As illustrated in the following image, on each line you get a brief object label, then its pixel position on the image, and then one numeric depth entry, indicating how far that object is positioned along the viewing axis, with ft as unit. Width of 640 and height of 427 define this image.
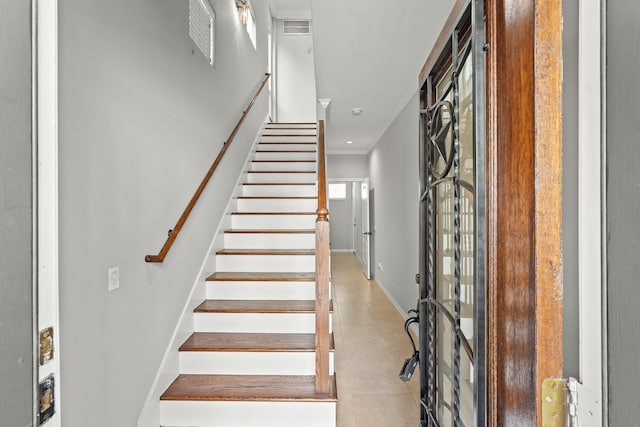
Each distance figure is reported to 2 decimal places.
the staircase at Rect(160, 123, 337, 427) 6.03
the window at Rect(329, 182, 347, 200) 34.65
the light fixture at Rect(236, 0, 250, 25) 12.42
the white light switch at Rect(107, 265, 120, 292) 4.85
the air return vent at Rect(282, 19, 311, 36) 21.85
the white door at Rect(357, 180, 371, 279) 21.81
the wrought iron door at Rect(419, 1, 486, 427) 2.45
